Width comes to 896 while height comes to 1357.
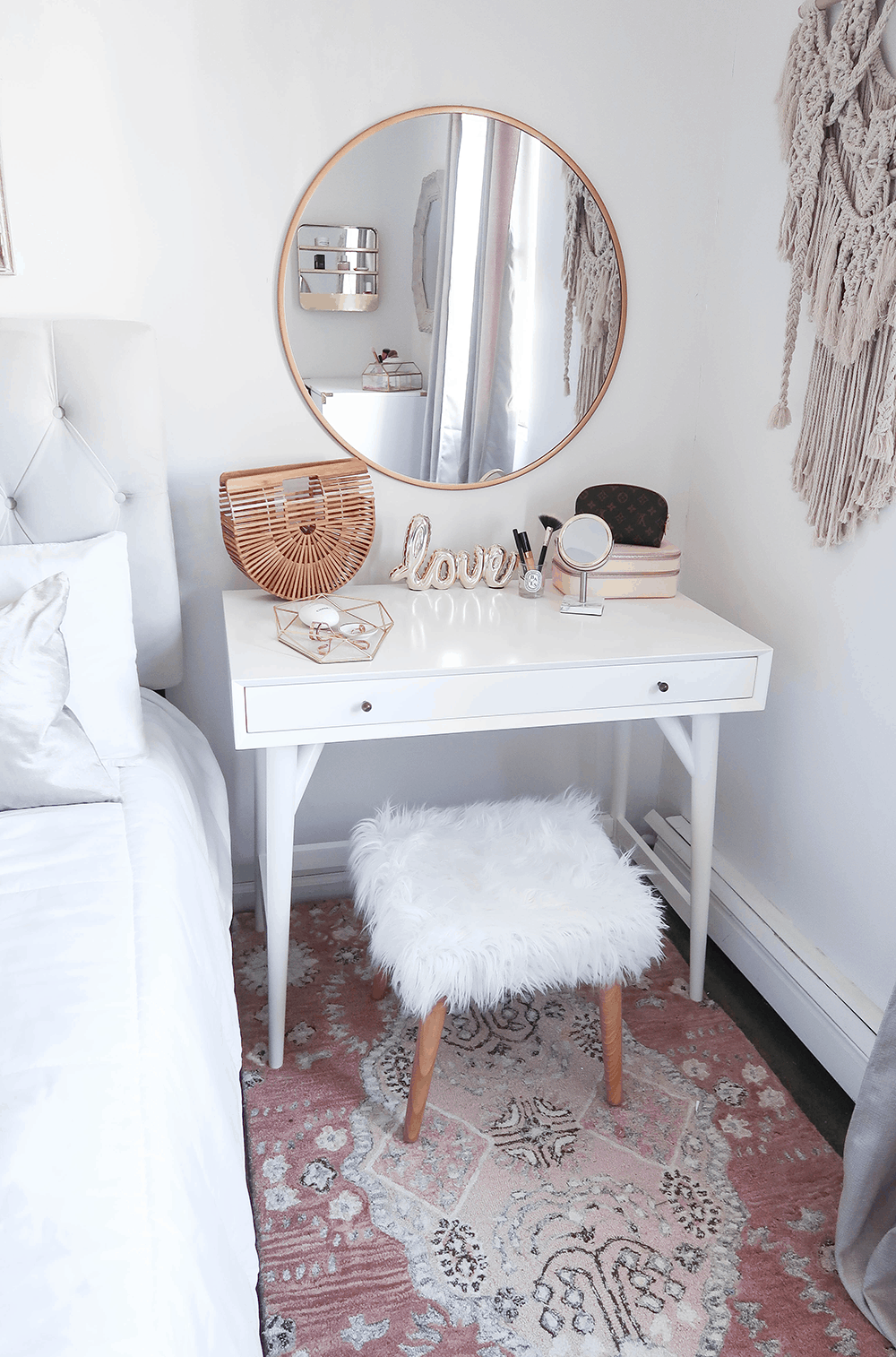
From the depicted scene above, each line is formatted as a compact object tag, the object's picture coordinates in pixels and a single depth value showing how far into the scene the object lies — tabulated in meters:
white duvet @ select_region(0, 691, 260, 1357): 0.73
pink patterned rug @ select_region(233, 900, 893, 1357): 1.30
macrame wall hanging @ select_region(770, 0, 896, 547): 1.51
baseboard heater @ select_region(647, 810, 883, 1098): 1.69
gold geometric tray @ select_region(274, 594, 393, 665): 1.58
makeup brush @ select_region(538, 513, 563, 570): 2.01
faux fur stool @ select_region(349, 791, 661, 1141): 1.44
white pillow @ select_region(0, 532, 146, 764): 1.52
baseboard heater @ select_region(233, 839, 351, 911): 2.21
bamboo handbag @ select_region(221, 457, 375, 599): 1.74
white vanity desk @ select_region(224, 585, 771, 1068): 1.54
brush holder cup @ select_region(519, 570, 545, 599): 1.91
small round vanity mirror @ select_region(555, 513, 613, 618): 1.82
